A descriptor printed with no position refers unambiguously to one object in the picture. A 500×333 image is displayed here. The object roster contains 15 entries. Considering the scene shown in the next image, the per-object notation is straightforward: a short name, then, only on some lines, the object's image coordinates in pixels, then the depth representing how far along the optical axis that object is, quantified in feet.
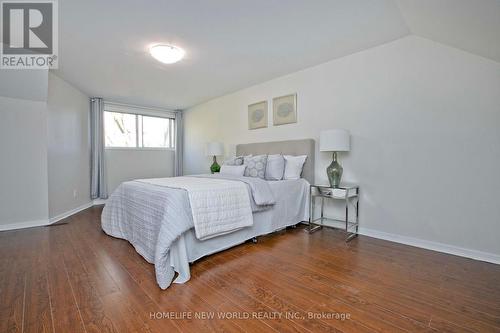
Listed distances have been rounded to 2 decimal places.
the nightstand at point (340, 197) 9.56
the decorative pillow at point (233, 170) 12.00
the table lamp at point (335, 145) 9.61
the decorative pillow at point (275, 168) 11.33
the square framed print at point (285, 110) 12.51
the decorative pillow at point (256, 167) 11.44
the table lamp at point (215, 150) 15.92
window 18.20
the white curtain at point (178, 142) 20.83
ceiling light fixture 9.07
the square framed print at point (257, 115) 13.97
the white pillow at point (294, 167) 11.44
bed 6.46
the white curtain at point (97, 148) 16.58
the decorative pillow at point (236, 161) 12.92
